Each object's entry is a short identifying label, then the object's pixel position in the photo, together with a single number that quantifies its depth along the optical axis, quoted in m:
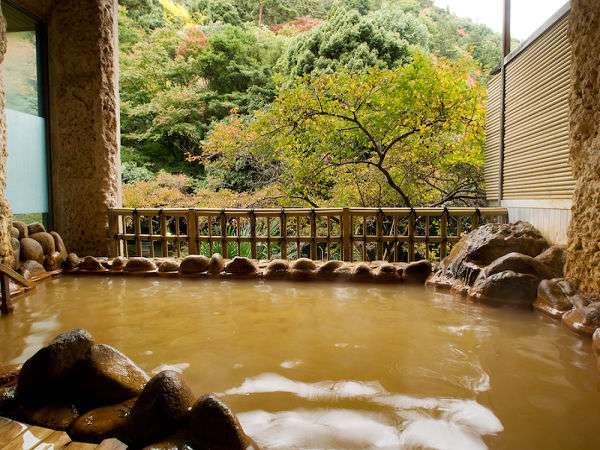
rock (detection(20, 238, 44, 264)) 5.35
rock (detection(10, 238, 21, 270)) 5.09
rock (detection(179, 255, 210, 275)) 5.30
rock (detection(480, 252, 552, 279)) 3.97
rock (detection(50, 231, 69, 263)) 5.80
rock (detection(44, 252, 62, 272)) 5.54
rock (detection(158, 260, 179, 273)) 5.38
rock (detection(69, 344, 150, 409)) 1.93
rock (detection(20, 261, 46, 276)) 5.11
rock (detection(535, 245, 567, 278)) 4.00
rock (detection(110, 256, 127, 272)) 5.59
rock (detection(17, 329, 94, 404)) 1.96
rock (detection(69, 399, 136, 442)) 1.72
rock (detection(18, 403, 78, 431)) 1.80
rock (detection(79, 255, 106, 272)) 5.64
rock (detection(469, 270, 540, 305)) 3.79
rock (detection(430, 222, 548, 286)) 4.46
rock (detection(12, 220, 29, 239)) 5.50
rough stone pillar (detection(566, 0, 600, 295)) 3.40
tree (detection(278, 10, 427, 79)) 10.55
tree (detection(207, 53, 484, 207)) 7.43
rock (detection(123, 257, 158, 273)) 5.47
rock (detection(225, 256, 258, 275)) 5.20
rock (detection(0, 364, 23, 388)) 2.10
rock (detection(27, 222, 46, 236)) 5.79
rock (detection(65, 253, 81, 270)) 5.71
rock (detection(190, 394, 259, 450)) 1.64
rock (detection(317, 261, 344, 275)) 5.04
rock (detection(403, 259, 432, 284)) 4.86
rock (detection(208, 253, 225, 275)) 5.26
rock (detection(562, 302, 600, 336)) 3.04
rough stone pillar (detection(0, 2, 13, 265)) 4.87
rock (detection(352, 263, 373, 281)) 4.91
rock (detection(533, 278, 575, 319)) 3.43
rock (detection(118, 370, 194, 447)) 1.68
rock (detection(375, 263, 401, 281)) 4.86
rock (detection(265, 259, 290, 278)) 5.12
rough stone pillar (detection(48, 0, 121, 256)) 6.46
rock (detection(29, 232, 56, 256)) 5.64
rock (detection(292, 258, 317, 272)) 5.09
